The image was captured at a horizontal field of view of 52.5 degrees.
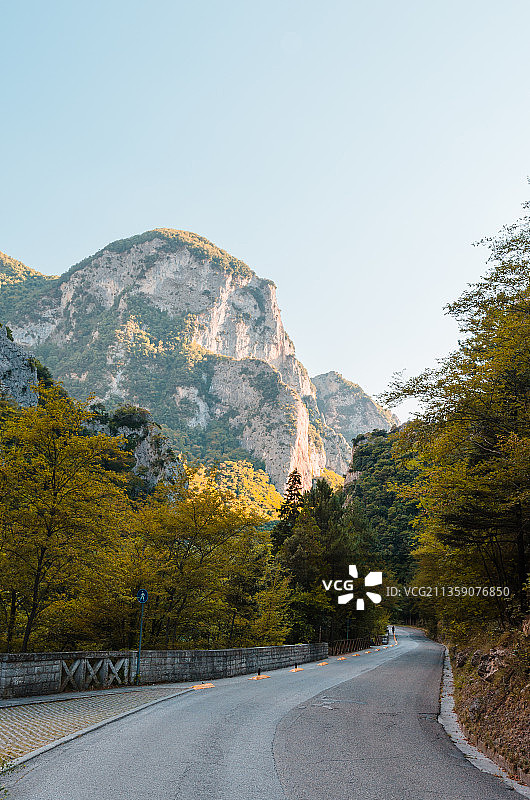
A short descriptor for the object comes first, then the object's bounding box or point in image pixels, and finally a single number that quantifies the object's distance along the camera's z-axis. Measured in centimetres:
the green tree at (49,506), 1484
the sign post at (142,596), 1575
